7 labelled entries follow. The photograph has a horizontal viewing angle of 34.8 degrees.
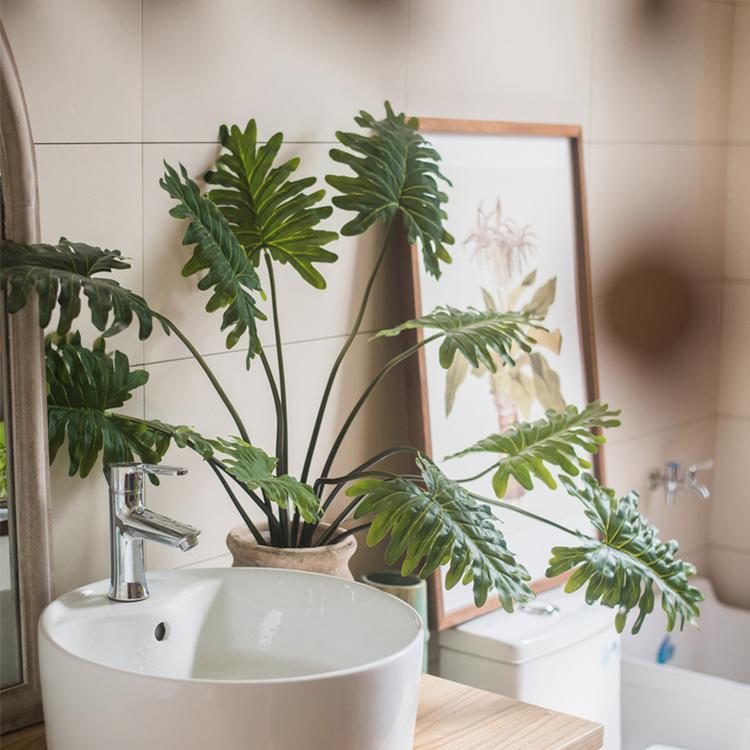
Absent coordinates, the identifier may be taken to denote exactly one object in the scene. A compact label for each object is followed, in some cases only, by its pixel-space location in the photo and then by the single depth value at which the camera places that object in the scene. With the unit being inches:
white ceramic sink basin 45.5
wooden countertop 57.3
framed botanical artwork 82.3
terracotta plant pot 61.4
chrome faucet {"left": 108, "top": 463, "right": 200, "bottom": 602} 54.1
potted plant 55.9
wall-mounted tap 110.7
